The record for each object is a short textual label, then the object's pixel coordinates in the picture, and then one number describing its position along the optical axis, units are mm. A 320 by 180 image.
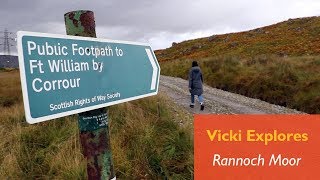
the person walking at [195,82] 8271
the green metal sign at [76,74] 1093
